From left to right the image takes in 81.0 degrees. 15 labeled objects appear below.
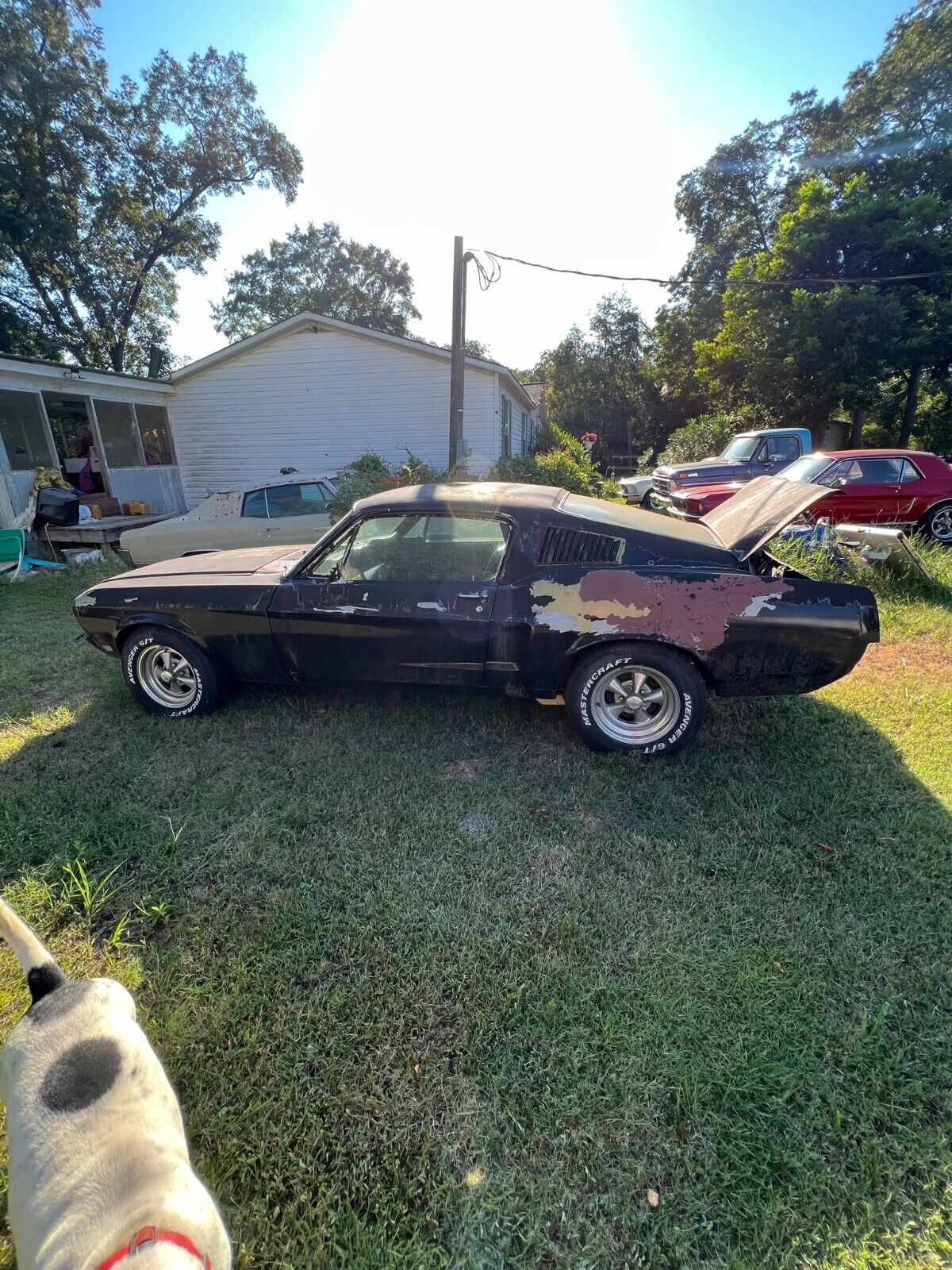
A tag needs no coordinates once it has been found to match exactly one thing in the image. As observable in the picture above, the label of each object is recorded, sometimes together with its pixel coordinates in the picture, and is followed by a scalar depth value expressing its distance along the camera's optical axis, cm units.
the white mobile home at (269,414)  1225
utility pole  1020
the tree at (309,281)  2975
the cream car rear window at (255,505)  702
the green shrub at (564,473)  1250
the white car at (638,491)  1347
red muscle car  841
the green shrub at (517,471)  1173
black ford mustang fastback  296
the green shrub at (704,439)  2075
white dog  95
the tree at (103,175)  1656
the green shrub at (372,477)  813
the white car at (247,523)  691
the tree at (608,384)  3084
